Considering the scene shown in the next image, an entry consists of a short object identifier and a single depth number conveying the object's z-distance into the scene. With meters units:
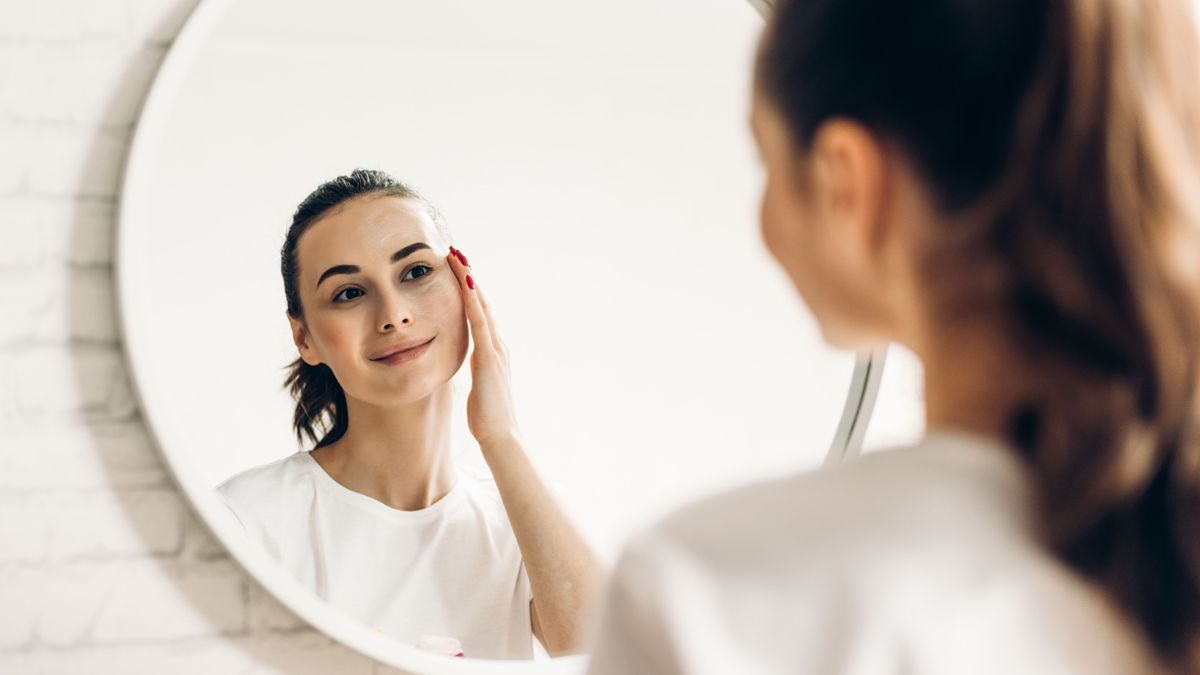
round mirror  0.90
